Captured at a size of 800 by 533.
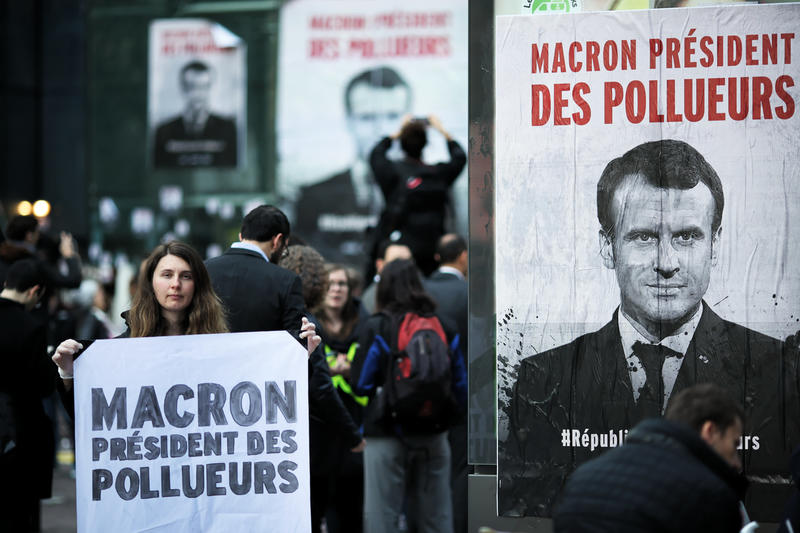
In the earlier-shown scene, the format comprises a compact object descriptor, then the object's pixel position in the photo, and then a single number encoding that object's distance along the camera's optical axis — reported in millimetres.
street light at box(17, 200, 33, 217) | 20473
